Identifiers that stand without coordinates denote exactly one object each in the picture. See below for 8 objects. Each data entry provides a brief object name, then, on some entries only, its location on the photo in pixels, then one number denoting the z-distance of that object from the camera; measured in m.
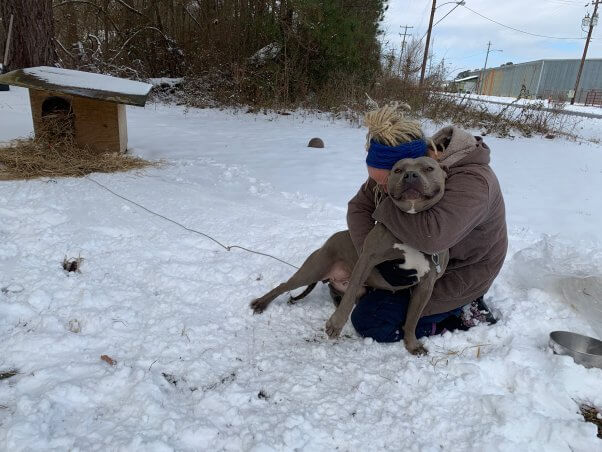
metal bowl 2.03
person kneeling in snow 1.97
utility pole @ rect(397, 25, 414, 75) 12.65
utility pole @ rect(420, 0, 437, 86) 13.93
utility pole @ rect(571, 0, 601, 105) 29.97
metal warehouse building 34.25
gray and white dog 1.95
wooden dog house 4.59
